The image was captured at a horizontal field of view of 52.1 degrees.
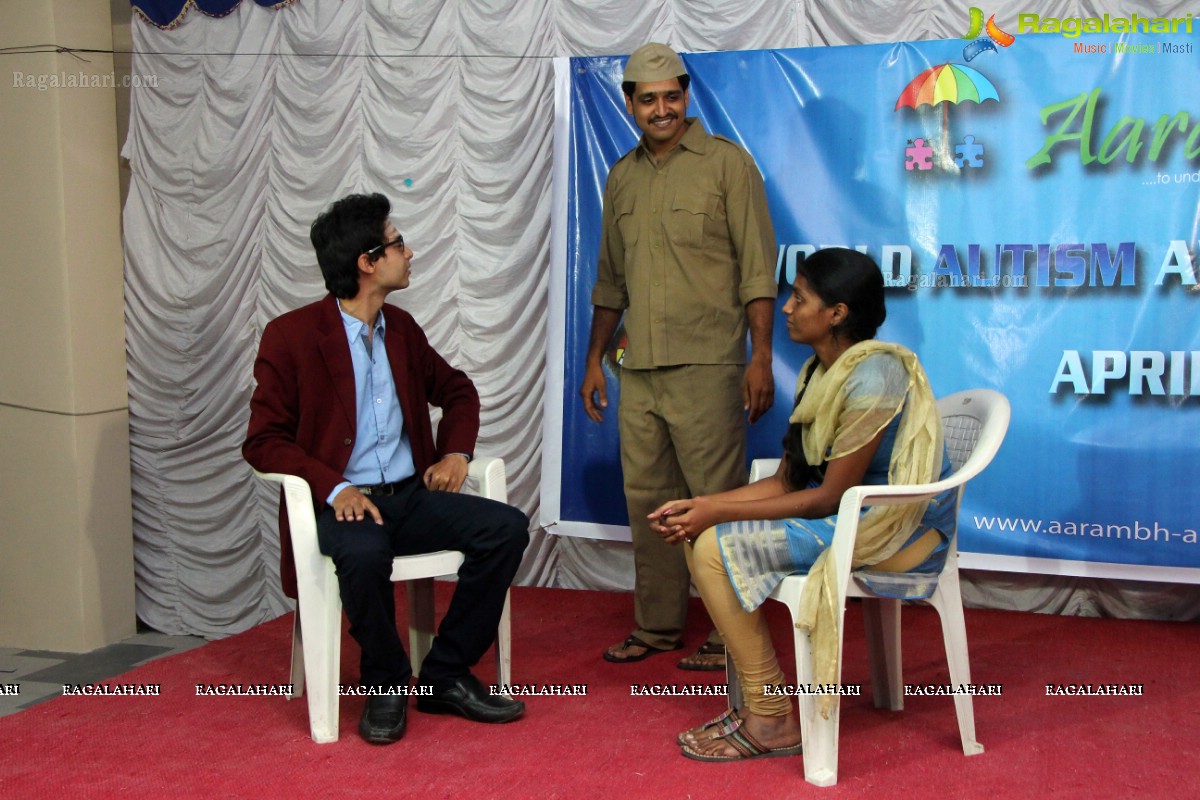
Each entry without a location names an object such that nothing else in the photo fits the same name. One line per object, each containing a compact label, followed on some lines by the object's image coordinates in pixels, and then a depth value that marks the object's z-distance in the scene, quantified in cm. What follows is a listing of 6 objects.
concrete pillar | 516
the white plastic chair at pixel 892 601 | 272
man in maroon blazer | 312
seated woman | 282
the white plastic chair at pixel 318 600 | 307
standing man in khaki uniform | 366
